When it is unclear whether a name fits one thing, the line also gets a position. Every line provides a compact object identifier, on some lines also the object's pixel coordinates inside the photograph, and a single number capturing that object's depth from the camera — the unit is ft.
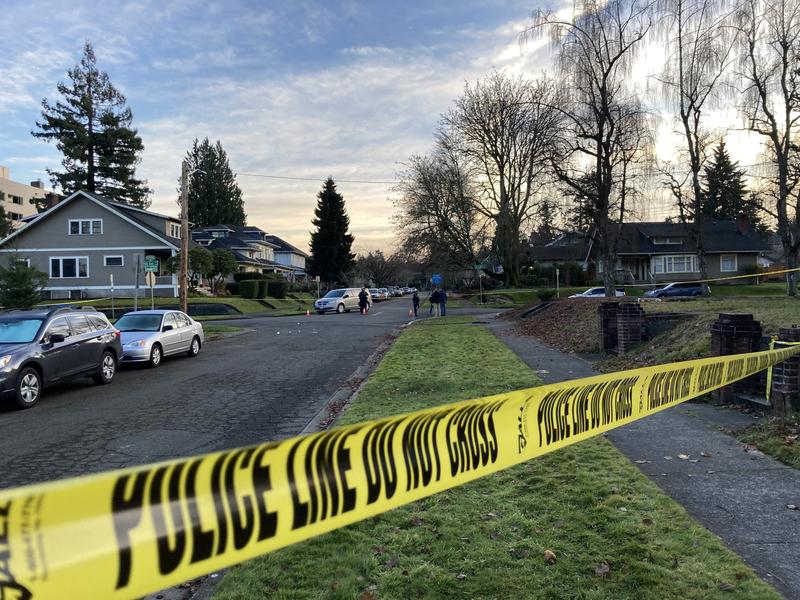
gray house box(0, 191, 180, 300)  144.25
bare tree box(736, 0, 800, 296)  79.25
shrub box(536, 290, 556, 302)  115.24
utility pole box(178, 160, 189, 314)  79.35
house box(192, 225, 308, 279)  204.71
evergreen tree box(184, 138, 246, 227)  288.71
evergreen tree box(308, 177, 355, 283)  229.45
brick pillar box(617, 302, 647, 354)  39.83
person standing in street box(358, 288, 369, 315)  119.03
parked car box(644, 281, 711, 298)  122.75
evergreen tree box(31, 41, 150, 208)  191.21
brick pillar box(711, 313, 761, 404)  25.20
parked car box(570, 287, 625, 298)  122.65
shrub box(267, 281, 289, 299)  167.53
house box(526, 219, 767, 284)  192.65
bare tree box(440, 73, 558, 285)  141.79
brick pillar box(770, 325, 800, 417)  20.89
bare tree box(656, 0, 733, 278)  85.56
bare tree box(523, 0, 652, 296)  80.84
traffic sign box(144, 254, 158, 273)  78.67
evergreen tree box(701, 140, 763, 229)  204.96
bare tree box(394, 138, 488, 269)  156.46
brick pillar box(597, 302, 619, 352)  43.62
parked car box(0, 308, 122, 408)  30.17
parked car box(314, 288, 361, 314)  125.18
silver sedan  45.29
